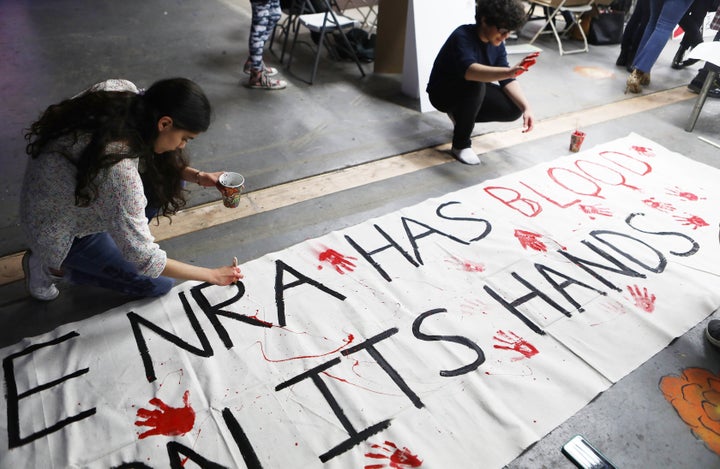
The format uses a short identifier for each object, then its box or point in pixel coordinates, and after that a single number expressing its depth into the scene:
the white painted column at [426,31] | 3.39
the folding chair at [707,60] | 3.24
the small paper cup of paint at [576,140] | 3.05
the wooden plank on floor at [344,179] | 2.21
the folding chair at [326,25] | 3.71
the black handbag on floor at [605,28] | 5.22
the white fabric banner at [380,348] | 1.41
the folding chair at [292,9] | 4.03
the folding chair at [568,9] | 4.79
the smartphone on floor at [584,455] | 1.43
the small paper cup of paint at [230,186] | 1.92
